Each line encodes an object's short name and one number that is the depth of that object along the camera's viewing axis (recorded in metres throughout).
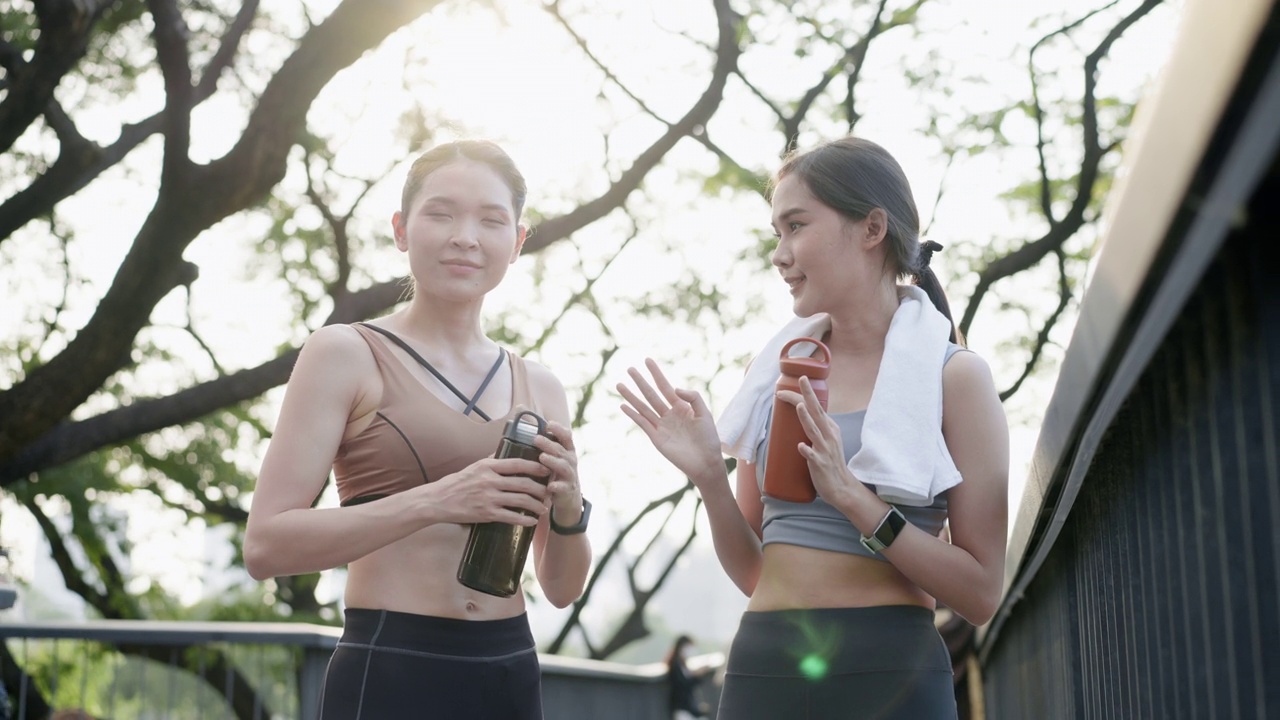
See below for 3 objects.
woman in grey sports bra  2.36
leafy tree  7.93
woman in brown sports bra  2.40
